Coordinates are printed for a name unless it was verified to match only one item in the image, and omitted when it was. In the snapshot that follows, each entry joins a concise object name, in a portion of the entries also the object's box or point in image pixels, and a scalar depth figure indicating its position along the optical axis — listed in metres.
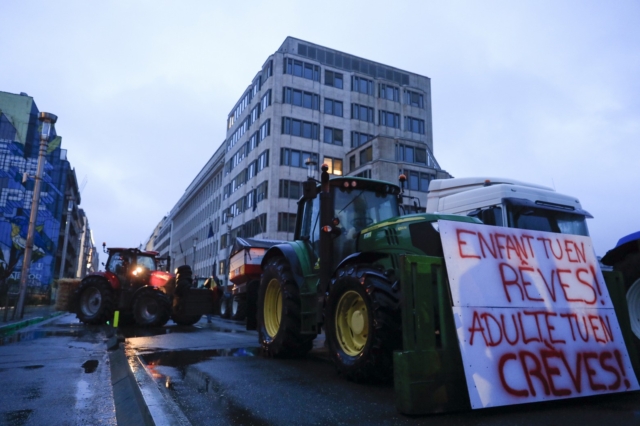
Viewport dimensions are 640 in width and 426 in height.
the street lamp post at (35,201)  17.02
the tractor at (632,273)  6.48
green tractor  5.09
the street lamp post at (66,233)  49.72
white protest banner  4.25
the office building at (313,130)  45.84
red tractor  15.20
